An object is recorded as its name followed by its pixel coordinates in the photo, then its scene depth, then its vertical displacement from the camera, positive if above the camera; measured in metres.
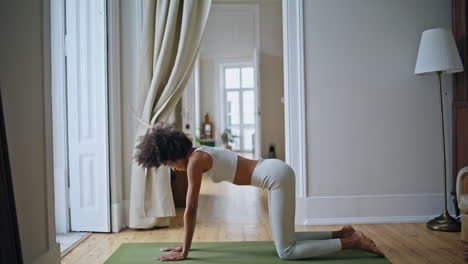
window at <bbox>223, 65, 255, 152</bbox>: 12.29 +0.89
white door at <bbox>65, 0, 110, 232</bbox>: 3.74 +0.18
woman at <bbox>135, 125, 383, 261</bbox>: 2.52 -0.27
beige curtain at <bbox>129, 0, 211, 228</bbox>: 3.82 +0.54
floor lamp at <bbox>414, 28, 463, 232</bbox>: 3.53 +0.61
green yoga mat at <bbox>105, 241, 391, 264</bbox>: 2.73 -0.86
